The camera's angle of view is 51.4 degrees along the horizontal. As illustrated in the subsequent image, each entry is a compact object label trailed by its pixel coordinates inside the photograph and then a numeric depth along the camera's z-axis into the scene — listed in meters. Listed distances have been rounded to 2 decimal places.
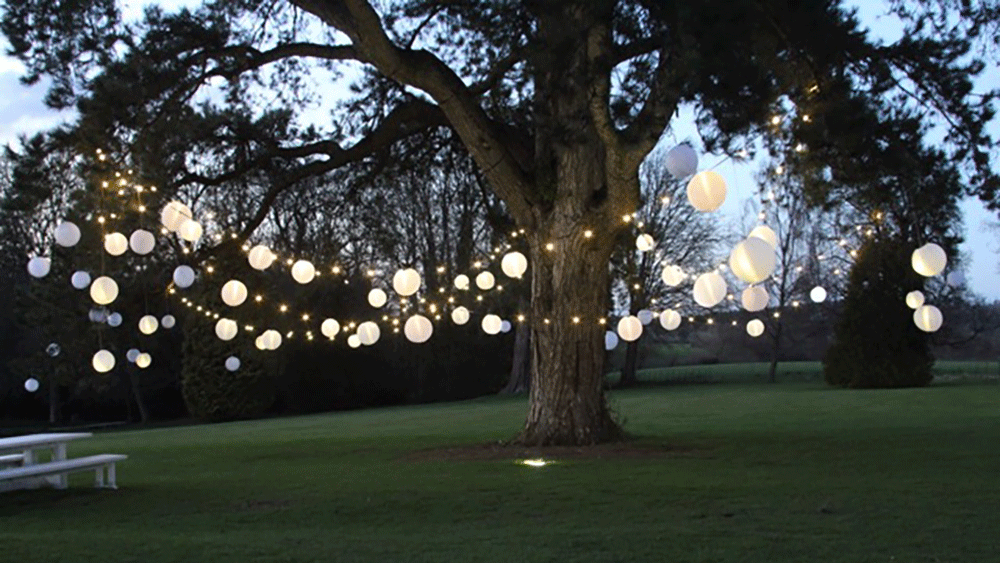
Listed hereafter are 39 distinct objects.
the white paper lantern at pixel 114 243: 11.27
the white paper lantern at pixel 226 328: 13.60
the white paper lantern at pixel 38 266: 13.06
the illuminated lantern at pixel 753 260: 8.54
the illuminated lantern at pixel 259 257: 12.55
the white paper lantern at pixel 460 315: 15.24
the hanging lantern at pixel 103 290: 11.12
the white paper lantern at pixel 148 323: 13.84
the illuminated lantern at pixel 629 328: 13.97
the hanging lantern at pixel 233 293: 12.88
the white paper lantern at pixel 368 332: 15.14
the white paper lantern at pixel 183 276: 12.53
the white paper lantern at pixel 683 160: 9.01
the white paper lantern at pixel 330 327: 14.67
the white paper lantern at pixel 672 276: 12.66
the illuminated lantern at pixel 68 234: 10.98
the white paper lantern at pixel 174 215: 11.16
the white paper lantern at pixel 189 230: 11.12
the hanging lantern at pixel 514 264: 12.79
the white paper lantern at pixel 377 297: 14.46
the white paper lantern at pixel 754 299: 11.88
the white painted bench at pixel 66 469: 8.37
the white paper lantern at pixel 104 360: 12.40
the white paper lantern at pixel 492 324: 15.04
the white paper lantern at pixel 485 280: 14.37
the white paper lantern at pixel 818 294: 15.39
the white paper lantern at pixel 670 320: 16.56
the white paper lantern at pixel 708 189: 8.96
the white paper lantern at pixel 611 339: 18.35
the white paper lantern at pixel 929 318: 11.62
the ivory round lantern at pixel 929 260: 9.82
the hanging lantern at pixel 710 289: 10.34
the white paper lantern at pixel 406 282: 12.89
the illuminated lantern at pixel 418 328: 12.88
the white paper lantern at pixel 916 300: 12.70
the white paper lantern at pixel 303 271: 12.95
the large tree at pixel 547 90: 8.49
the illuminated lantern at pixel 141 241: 11.14
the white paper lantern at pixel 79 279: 14.33
